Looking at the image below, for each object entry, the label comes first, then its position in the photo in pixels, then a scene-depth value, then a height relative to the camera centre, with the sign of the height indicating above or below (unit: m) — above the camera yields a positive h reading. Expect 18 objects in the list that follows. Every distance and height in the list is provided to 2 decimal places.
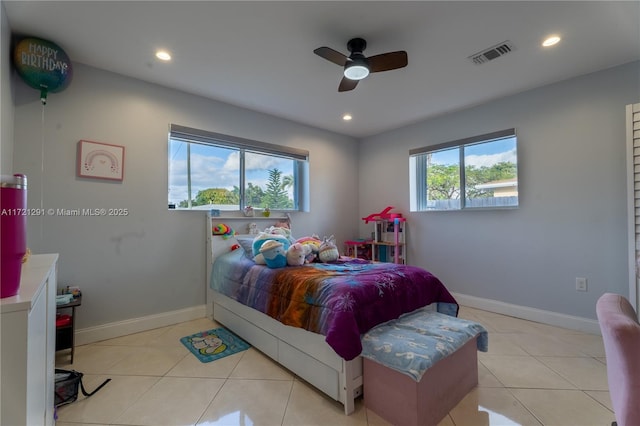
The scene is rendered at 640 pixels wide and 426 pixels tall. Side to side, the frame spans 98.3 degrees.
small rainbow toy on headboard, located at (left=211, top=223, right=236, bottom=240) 3.16 -0.18
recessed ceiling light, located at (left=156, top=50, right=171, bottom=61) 2.33 +1.38
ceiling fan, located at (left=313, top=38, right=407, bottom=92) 1.99 +1.15
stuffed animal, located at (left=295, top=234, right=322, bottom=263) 2.66 -0.31
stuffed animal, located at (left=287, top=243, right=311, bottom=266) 2.43 -0.35
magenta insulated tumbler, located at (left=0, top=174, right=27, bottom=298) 0.76 -0.05
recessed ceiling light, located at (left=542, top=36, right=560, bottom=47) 2.16 +1.38
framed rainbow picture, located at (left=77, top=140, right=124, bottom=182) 2.48 +0.51
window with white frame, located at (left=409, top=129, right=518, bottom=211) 3.26 +0.54
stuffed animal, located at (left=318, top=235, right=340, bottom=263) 2.74 -0.38
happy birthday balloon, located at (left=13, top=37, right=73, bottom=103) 2.05 +1.16
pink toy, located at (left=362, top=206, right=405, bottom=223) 4.12 -0.02
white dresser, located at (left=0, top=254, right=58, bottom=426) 0.70 -0.39
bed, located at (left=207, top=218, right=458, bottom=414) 1.61 -0.65
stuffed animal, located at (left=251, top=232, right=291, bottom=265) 2.54 -0.26
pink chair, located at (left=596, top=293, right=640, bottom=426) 0.74 -0.40
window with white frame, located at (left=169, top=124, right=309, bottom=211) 3.13 +0.55
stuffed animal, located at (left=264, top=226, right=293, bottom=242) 2.99 -0.18
